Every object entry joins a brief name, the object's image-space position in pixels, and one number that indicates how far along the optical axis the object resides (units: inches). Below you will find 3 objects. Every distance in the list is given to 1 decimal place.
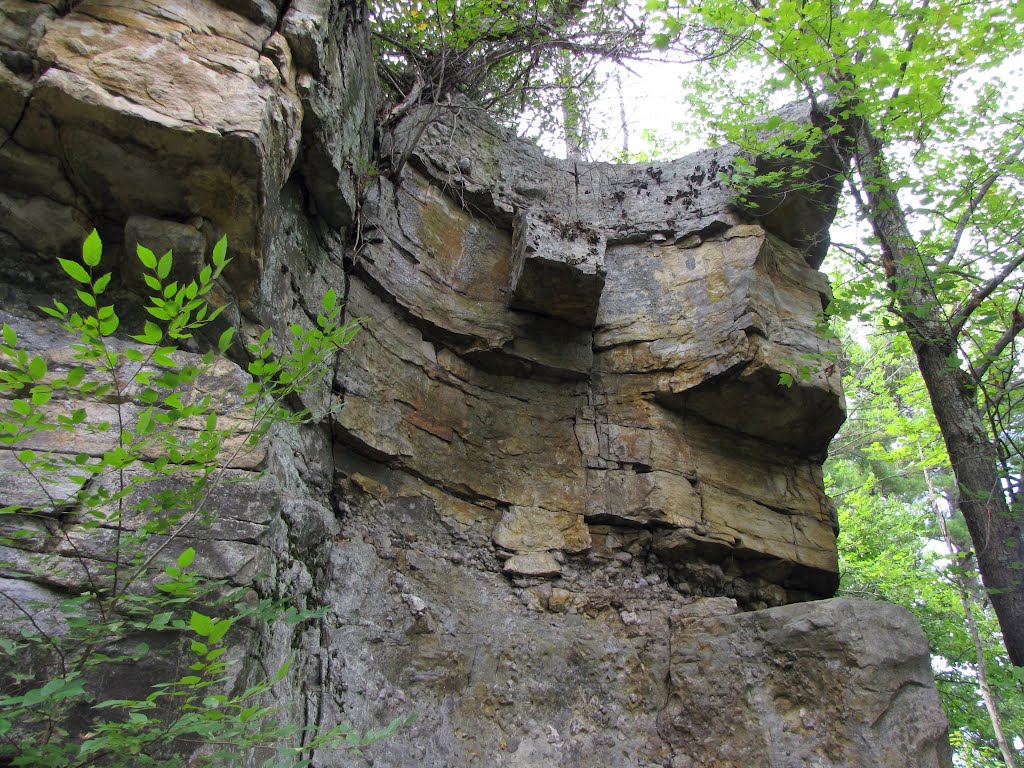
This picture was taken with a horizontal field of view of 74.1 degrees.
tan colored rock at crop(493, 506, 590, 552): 189.0
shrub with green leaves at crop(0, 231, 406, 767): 71.8
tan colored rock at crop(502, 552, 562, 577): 184.2
